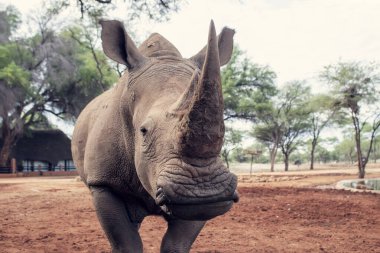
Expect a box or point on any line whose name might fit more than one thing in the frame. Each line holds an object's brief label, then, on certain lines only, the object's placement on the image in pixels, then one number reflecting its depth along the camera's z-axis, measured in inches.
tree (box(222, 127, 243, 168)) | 1556.2
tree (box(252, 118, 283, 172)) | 1475.1
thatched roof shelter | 1331.2
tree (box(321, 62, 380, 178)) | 854.5
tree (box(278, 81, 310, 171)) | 1525.6
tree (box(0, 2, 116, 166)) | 1208.8
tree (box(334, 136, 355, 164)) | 2554.1
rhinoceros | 72.9
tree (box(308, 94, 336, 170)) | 900.7
